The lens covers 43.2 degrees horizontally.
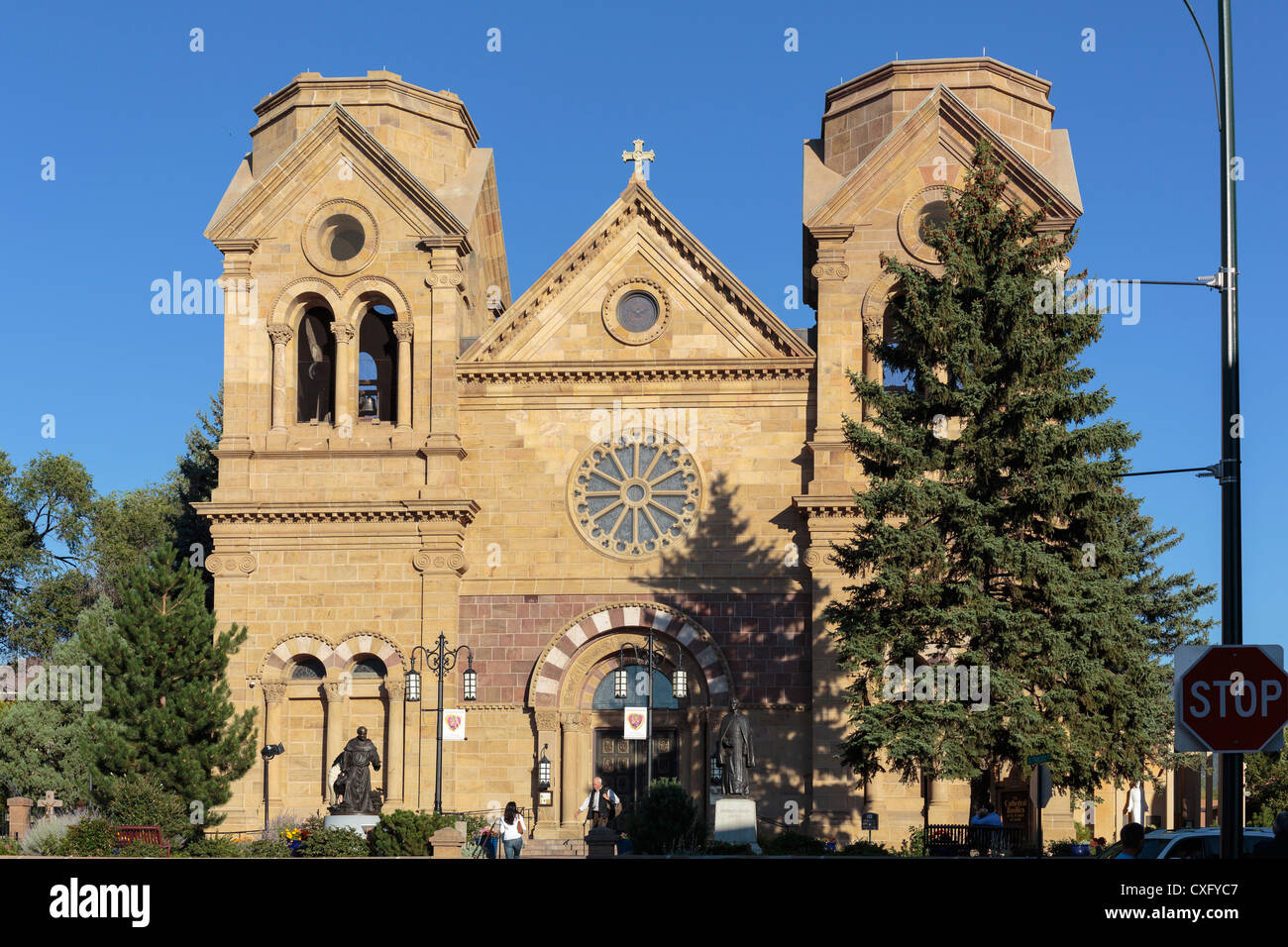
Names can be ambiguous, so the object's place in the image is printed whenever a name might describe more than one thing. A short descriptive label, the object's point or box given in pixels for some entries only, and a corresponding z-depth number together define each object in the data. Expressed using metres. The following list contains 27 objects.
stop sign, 13.01
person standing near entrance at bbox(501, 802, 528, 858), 29.52
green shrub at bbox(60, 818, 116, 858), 28.69
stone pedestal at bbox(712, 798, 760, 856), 30.25
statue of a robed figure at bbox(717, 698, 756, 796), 31.19
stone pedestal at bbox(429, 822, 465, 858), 27.38
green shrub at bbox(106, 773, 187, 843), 32.47
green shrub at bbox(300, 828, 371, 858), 30.12
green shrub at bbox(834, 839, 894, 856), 29.20
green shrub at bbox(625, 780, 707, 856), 28.91
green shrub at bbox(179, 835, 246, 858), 29.05
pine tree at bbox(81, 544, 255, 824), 34.09
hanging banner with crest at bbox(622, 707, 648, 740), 36.53
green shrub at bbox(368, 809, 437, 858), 30.45
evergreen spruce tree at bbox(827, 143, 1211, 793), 29.06
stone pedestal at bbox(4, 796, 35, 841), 36.16
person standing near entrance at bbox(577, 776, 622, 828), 32.75
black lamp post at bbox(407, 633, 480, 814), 36.38
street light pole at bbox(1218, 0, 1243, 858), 13.98
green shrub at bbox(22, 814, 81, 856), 30.30
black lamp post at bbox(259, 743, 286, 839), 35.78
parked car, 18.20
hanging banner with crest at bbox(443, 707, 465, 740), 36.12
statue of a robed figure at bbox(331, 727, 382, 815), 33.75
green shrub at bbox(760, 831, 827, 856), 31.03
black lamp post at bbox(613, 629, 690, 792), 37.81
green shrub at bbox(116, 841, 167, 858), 27.76
